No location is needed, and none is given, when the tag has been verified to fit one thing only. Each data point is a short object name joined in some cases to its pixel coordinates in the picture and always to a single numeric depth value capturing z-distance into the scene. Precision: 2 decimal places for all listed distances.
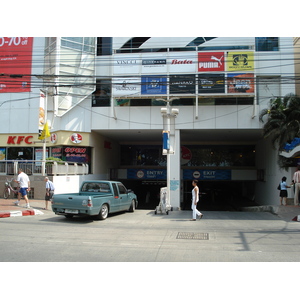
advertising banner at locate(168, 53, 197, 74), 19.17
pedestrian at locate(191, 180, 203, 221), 11.99
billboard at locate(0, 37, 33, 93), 22.69
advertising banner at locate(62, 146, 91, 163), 20.64
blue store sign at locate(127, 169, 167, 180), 27.35
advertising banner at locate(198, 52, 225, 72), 18.88
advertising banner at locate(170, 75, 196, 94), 18.91
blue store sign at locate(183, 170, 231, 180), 26.95
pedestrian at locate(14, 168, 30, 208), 13.81
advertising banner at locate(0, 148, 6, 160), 23.28
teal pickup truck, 10.82
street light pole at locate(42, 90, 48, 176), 16.70
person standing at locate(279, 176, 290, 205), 15.67
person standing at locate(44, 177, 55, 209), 13.95
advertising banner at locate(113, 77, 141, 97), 19.27
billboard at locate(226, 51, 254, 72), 18.70
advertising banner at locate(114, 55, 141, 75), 19.39
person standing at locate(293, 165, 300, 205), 14.59
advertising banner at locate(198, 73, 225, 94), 18.58
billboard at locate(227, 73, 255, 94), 18.55
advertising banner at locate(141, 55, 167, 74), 19.30
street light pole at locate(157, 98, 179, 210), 15.08
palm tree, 16.61
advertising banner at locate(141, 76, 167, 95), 19.02
